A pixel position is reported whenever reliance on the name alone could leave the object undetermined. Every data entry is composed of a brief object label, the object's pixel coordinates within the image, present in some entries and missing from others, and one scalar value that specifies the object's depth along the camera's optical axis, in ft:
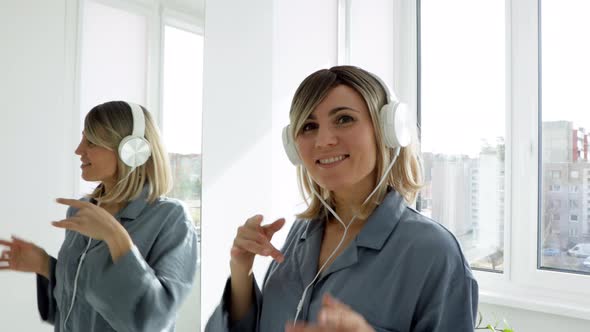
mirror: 3.56
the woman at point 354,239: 3.19
